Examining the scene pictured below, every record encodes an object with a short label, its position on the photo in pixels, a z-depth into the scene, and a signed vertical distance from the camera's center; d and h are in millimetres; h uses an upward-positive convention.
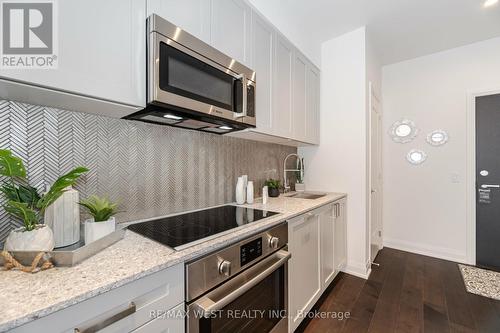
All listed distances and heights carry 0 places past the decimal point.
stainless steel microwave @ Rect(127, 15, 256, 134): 1017 +451
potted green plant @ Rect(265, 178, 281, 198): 2260 -226
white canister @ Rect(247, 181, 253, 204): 1889 -239
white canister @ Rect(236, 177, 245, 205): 1830 -207
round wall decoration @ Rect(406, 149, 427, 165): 3072 +133
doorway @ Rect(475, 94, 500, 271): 2584 -176
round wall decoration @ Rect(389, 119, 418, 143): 3138 +506
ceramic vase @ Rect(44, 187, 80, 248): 868 -208
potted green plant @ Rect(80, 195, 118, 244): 908 -230
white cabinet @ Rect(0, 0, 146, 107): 787 +456
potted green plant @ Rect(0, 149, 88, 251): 716 -132
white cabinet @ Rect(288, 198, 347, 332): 1506 -738
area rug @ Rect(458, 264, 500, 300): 2094 -1205
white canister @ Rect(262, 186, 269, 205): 1965 -251
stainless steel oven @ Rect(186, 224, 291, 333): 864 -552
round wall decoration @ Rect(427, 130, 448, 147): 2932 +378
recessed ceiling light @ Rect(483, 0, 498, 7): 2061 +1545
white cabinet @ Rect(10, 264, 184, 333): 561 -425
